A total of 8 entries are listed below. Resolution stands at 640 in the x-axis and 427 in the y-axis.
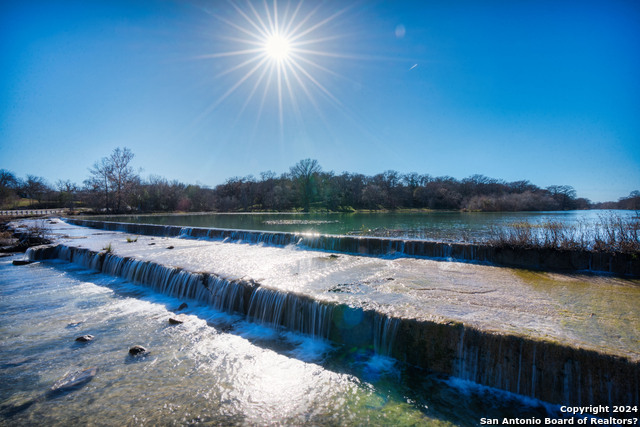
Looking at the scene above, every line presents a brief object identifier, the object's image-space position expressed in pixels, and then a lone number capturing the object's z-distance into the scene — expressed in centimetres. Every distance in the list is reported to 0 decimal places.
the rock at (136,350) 545
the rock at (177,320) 705
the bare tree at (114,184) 5053
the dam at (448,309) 393
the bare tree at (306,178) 7781
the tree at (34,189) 6519
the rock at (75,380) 448
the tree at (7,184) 5038
